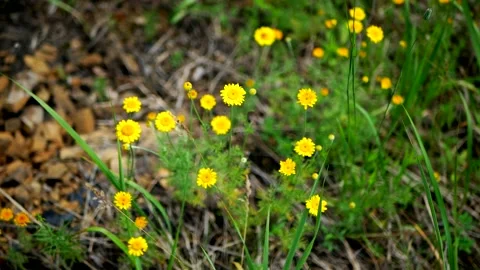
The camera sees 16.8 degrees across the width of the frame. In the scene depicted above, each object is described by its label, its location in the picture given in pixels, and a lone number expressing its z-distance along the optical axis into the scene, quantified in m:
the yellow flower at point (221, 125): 1.18
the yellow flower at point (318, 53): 1.27
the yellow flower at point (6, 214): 1.17
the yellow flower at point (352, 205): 1.20
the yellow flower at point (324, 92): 1.25
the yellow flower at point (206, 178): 1.15
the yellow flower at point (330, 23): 1.26
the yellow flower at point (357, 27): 1.24
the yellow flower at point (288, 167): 1.15
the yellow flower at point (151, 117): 1.19
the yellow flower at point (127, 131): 1.16
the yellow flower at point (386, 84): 1.25
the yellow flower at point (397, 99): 1.24
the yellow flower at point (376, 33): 1.23
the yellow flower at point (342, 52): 1.26
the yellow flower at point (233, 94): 1.16
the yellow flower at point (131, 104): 1.18
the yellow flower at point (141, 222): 1.16
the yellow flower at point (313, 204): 1.14
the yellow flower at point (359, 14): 1.24
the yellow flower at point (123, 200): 1.14
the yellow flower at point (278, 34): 1.29
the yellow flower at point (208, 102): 1.19
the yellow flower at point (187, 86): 1.15
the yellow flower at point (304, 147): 1.16
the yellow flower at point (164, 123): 1.16
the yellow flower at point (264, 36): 1.25
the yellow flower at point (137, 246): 1.14
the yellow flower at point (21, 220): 1.16
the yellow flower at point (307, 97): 1.17
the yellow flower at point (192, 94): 1.16
